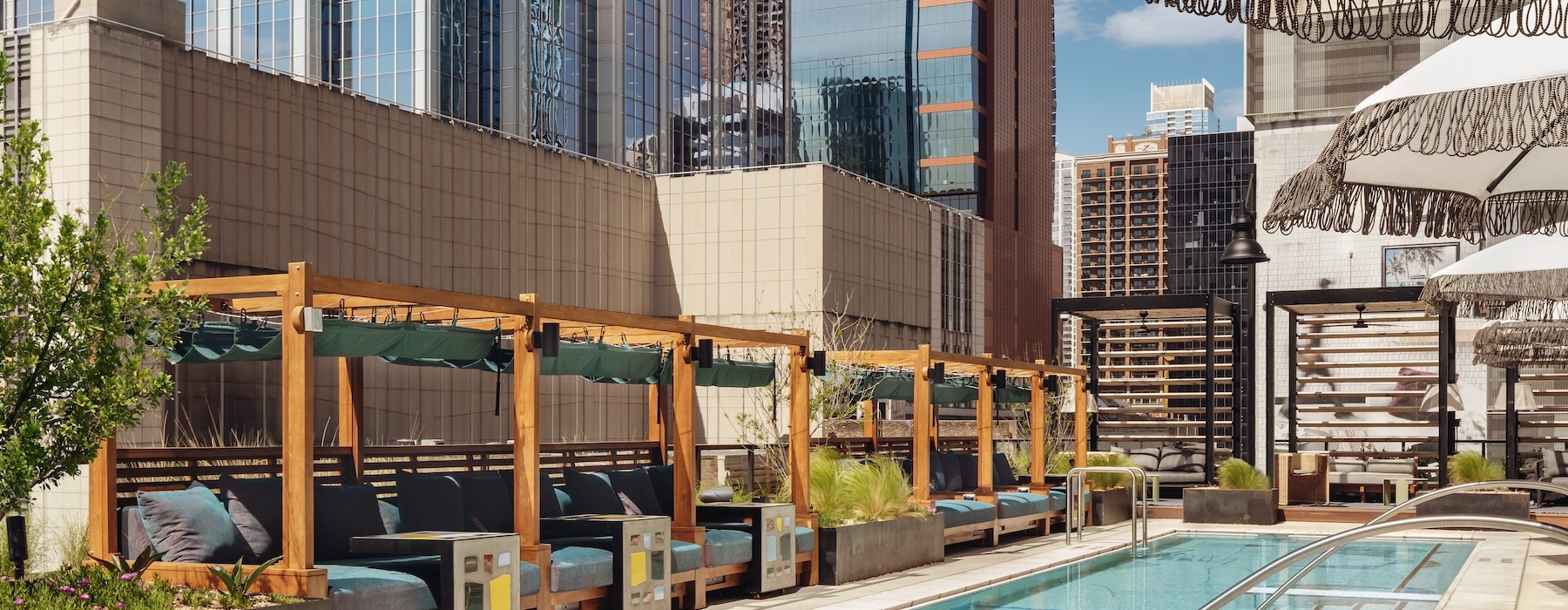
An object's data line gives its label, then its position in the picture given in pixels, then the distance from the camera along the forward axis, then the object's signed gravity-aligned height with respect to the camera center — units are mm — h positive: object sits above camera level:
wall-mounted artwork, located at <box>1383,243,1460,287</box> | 25922 +743
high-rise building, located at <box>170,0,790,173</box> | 52938 +9001
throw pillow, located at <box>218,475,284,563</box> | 7871 -1108
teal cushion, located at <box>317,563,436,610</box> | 7152 -1382
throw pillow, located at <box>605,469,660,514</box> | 11141 -1375
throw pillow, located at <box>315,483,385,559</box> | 8289 -1195
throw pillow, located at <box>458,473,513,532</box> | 9617 -1292
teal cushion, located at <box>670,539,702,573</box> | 9846 -1665
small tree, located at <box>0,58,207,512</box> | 5746 -106
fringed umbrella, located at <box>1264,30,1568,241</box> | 5039 +581
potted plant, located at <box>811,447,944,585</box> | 11773 -1786
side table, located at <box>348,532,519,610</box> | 7578 -1321
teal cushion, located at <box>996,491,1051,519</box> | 15609 -2124
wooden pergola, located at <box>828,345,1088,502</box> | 13945 -952
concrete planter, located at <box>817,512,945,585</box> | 11680 -1996
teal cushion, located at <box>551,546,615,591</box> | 8648 -1548
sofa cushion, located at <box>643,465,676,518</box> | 11508 -1402
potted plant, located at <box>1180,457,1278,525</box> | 17453 -2271
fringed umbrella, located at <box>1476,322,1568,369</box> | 14930 -400
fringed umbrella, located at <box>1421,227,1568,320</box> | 9367 +172
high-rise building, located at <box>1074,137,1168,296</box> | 131500 +7374
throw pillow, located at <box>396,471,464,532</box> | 9141 -1221
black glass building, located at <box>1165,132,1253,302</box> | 93875 +5701
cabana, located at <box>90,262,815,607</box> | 7039 -595
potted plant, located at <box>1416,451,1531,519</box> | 16234 -2110
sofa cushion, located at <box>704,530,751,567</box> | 10336 -1688
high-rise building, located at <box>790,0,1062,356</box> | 77062 +10457
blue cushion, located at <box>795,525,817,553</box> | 11445 -1790
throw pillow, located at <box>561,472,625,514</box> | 10703 -1357
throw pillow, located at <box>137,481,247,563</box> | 7523 -1125
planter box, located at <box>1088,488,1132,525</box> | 18109 -2464
